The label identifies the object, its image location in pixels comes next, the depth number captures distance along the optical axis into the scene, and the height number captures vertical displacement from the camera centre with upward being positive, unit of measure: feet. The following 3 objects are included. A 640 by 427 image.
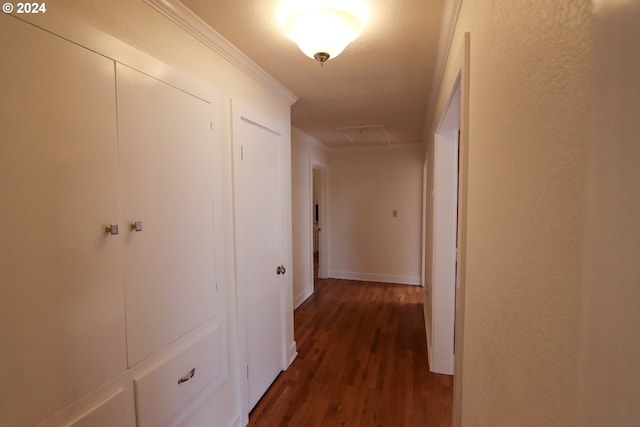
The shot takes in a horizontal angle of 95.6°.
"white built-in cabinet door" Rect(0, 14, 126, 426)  2.60 -0.21
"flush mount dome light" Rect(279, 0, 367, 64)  4.24 +2.70
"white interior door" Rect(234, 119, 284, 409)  6.29 -1.01
